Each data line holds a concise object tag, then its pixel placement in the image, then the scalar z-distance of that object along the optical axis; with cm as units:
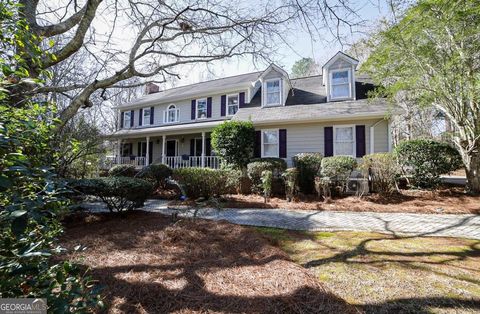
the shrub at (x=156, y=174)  1132
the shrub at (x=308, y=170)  975
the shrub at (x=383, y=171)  805
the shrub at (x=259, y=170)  980
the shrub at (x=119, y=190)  568
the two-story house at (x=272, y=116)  1079
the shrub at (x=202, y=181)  907
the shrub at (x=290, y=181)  859
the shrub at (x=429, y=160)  830
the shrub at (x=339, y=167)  876
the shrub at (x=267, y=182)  861
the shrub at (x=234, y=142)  1109
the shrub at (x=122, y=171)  1309
